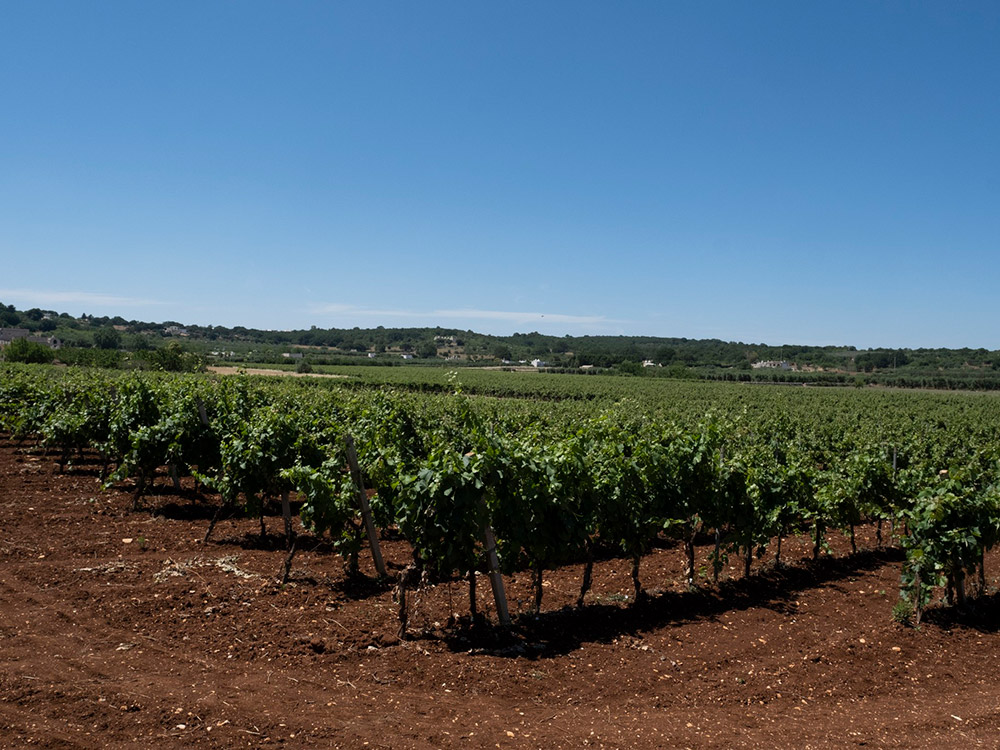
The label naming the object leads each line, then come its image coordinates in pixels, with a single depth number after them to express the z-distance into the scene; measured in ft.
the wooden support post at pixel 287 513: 29.60
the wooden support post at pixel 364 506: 25.81
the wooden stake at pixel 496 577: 20.79
